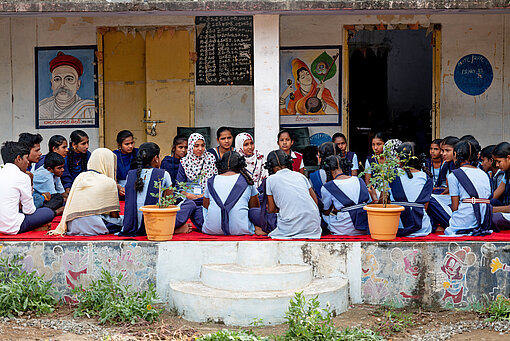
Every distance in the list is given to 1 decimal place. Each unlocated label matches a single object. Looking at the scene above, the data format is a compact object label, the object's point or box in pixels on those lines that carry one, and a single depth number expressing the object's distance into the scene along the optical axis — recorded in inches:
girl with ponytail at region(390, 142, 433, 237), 233.9
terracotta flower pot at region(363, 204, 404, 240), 221.9
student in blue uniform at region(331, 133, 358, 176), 332.8
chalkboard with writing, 374.6
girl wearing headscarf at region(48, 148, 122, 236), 239.5
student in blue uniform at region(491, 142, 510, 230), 247.9
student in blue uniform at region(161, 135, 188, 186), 310.0
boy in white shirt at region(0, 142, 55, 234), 235.3
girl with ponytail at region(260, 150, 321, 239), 232.2
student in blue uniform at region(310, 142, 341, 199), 257.3
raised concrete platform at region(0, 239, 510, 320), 221.8
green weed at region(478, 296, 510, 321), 208.4
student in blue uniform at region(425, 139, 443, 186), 308.3
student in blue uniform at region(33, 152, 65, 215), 277.1
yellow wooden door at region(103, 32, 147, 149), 383.2
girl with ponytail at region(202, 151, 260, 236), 239.8
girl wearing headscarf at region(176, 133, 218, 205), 293.4
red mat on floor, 226.7
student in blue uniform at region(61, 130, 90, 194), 310.2
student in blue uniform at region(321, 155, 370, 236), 236.4
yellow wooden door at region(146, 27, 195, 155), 377.4
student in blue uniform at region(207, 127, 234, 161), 300.5
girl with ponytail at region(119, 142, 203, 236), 238.5
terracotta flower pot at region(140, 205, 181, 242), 225.3
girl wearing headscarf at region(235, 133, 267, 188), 292.2
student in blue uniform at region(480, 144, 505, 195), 263.0
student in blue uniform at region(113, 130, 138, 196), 313.6
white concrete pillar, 275.9
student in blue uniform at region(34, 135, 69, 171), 301.7
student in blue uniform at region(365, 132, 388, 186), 335.3
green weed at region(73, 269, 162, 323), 206.5
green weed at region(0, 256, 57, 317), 210.7
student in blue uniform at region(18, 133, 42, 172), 252.7
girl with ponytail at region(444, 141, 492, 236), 234.4
